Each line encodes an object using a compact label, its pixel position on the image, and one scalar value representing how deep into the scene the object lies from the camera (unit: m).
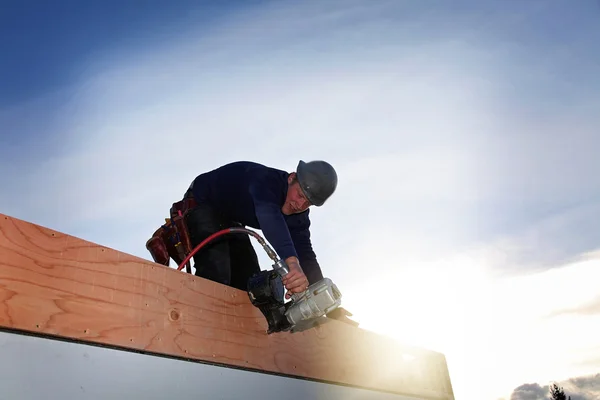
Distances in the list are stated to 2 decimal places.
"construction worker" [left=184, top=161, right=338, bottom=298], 3.04
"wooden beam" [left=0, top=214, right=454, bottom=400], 1.73
